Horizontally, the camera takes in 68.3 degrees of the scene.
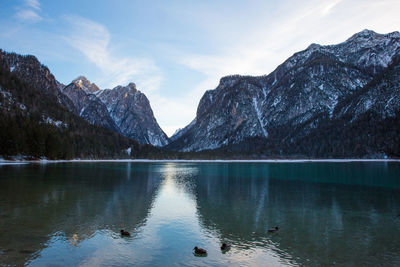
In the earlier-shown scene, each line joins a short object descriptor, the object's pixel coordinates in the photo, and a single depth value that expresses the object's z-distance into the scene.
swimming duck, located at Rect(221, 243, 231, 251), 19.88
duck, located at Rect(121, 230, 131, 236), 22.92
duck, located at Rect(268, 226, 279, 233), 24.55
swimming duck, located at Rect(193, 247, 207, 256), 19.00
